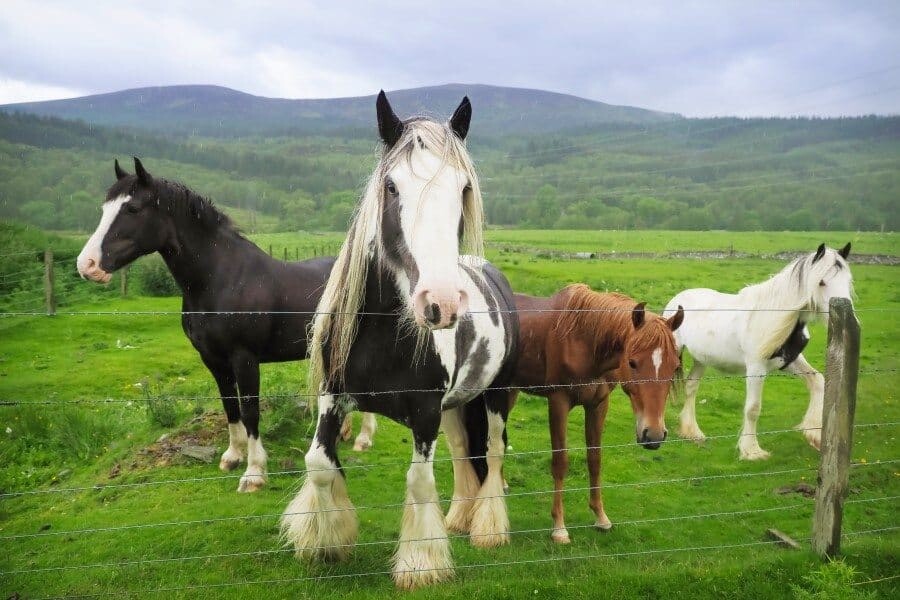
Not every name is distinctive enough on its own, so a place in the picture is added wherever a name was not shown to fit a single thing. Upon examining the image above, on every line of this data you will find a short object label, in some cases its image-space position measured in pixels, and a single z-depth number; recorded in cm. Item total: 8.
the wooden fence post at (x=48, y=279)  1191
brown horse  397
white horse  659
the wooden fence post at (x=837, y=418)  330
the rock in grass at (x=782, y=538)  418
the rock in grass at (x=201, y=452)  581
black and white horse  259
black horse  501
